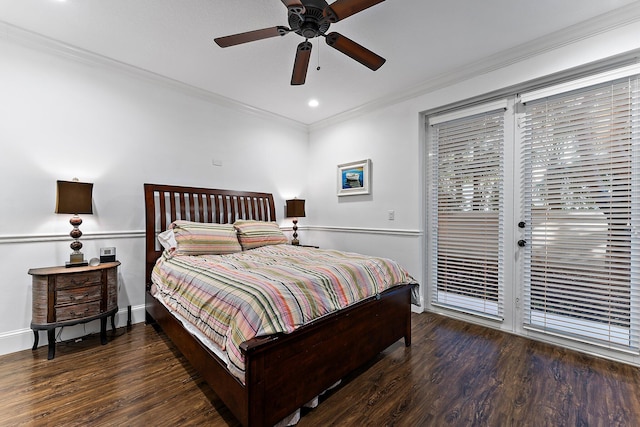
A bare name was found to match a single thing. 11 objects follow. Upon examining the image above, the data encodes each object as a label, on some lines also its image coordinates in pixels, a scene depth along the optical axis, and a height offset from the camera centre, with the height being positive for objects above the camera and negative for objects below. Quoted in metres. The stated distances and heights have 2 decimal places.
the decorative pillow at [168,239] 2.87 -0.30
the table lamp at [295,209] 4.43 +0.02
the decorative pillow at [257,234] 3.36 -0.29
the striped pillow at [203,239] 2.81 -0.29
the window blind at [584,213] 2.25 -0.05
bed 1.40 -0.90
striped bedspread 1.49 -0.52
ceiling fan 1.64 +1.20
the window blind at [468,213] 2.96 -0.05
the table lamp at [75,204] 2.45 +0.08
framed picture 3.99 +0.48
